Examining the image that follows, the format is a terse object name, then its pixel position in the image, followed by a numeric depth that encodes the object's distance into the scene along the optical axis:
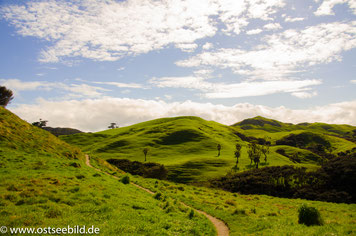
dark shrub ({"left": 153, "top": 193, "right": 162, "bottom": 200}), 27.96
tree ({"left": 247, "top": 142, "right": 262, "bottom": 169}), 106.56
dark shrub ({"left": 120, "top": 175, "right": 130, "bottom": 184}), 33.99
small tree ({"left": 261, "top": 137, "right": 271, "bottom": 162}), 128.22
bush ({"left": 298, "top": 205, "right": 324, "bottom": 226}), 18.44
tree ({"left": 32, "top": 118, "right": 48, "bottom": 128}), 176.43
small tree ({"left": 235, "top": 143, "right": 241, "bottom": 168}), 112.81
